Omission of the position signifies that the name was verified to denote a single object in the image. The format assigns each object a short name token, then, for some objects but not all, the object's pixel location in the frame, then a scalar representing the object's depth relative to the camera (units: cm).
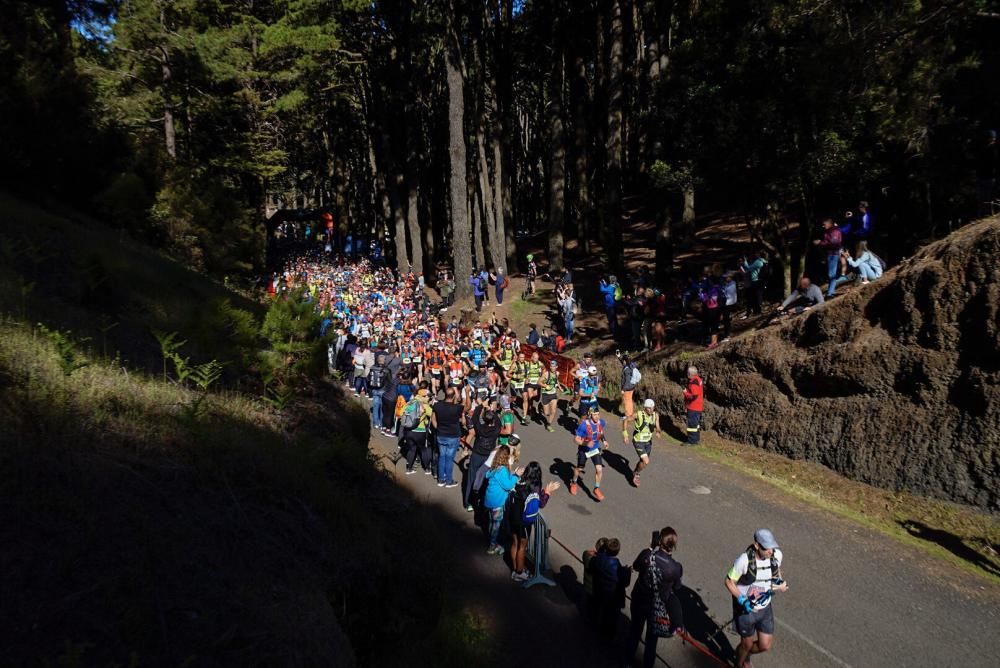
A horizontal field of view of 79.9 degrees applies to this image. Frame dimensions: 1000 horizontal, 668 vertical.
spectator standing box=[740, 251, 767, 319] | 1620
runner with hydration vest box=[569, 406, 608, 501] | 1091
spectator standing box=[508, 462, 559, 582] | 793
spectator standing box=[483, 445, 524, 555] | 845
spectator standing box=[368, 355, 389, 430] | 1514
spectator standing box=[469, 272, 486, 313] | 2648
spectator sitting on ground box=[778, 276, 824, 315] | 1282
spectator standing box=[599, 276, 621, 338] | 1992
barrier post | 794
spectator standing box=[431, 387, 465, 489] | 1103
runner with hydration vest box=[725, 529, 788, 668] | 607
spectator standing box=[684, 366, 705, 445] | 1323
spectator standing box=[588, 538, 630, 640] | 664
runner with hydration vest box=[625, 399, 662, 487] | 1128
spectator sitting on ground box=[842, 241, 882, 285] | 1227
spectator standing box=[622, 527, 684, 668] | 608
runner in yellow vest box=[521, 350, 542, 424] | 1600
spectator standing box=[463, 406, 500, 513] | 1022
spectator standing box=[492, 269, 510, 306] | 2624
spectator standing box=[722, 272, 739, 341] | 1540
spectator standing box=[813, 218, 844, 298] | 1310
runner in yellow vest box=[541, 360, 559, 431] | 1553
